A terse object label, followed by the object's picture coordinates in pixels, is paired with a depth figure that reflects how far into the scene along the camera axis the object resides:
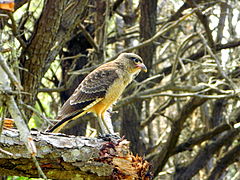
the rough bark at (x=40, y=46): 12.82
